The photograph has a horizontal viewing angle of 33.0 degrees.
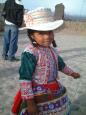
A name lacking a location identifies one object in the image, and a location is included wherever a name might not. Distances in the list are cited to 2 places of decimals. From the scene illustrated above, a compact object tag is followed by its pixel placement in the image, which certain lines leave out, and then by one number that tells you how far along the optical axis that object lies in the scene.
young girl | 1.13
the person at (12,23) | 3.14
